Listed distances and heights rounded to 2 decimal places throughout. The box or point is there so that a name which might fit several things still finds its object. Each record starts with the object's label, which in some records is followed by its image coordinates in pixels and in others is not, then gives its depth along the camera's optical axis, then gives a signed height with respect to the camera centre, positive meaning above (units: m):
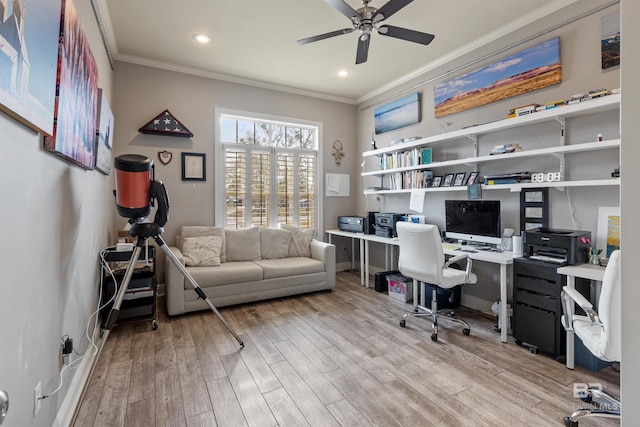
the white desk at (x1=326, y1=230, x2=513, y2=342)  2.64 -0.47
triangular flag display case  3.82 +1.02
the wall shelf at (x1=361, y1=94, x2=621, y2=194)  2.33 +0.65
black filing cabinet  2.35 -0.78
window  4.40 +0.55
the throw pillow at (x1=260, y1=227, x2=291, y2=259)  4.27 -0.49
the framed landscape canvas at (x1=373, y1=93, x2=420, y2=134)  4.21 +1.34
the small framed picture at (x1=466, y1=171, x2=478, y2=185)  3.32 +0.30
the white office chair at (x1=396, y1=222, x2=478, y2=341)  2.70 -0.50
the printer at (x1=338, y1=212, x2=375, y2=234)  4.39 -0.25
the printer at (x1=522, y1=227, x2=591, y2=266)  2.35 -0.31
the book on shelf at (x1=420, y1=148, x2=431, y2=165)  3.80 +0.62
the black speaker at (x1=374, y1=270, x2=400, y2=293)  4.09 -1.01
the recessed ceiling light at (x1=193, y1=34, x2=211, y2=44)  3.26 +1.81
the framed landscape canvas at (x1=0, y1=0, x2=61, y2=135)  0.90 +0.50
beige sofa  3.31 -0.70
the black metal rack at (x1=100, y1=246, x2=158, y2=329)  2.84 -0.76
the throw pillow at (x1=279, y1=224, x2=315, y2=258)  4.43 -0.48
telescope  2.07 +0.08
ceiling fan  2.29 +1.48
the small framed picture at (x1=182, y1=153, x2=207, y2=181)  4.10 +0.55
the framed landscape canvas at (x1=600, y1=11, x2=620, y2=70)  2.41 +1.29
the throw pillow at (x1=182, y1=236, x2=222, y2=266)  3.61 -0.50
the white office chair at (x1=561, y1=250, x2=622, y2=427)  1.58 -0.71
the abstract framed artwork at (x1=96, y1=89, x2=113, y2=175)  2.48 +0.64
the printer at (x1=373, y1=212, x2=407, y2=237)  4.03 -0.22
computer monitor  3.07 -0.15
